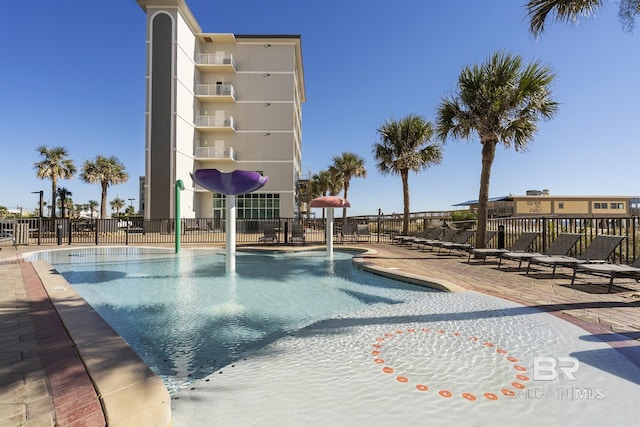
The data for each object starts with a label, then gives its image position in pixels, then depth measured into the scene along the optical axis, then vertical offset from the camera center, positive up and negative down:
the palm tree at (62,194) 23.81 +2.41
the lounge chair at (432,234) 13.16 -0.61
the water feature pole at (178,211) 12.23 +0.46
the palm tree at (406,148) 17.59 +4.15
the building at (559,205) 37.00 +1.78
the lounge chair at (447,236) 11.91 -0.64
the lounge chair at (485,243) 10.18 -0.77
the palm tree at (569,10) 5.14 +3.69
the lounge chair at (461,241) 10.42 -0.78
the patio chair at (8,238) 11.65 -0.51
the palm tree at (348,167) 32.50 +5.71
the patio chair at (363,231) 16.09 -0.51
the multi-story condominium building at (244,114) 28.38 +10.09
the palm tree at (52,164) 29.73 +5.73
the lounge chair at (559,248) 7.39 -0.70
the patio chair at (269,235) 14.30 -0.60
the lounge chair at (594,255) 6.32 -0.76
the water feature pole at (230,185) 7.18 +0.90
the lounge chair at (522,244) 8.60 -0.70
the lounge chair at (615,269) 5.10 -0.85
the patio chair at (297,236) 14.48 -0.67
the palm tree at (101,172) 33.72 +5.55
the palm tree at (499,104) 9.45 +3.62
